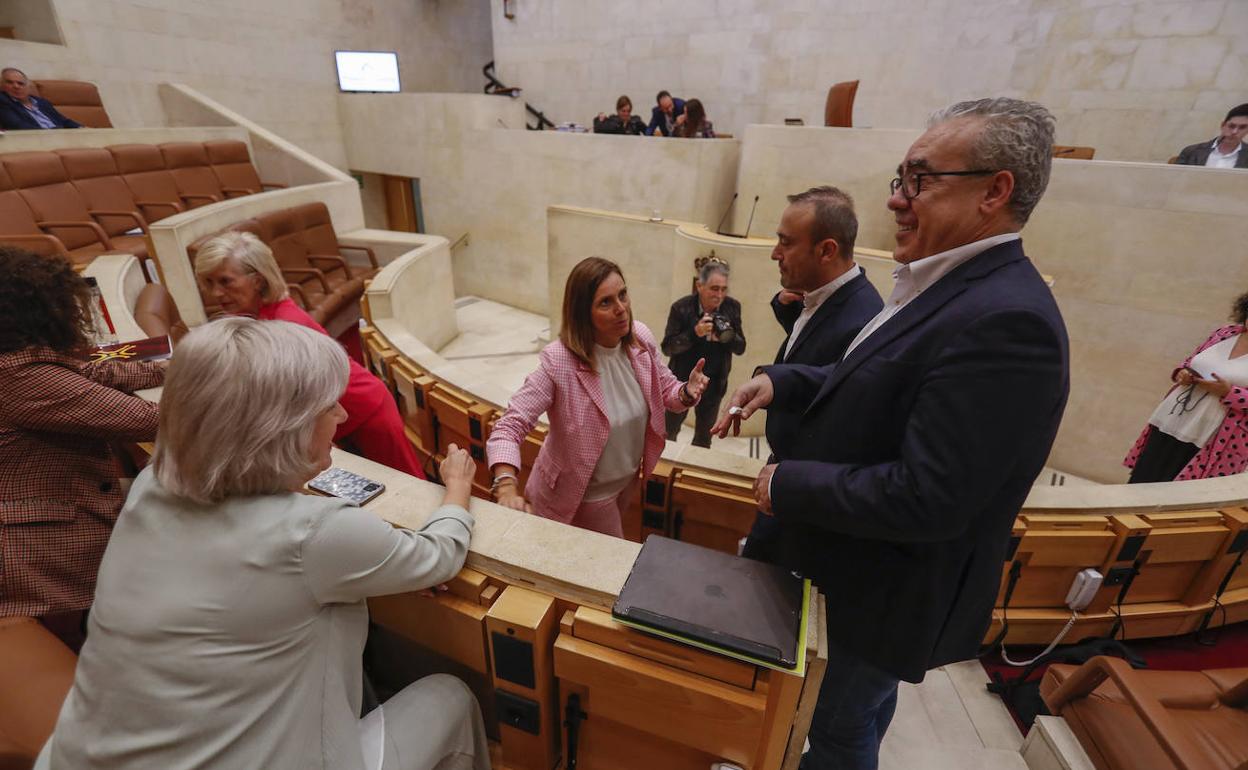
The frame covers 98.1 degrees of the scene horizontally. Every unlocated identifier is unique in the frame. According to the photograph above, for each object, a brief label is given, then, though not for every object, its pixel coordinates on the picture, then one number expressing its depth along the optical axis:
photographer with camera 3.06
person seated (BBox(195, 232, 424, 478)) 1.91
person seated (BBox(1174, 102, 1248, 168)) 4.04
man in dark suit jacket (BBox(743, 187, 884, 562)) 1.66
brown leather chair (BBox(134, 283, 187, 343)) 3.30
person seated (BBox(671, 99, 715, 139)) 6.64
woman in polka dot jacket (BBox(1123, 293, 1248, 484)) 2.57
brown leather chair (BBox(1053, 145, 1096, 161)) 4.87
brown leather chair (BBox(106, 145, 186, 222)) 5.33
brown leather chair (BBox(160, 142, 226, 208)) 5.80
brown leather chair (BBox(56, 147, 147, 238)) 4.91
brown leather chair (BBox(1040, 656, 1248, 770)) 1.43
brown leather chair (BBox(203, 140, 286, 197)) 6.32
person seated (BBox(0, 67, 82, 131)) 4.96
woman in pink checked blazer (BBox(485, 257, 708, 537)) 1.65
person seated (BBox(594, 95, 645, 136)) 7.26
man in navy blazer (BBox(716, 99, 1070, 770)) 0.85
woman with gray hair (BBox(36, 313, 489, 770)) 0.82
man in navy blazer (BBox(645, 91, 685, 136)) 7.30
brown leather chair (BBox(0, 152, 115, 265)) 4.45
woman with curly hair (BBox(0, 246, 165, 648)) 1.33
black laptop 0.92
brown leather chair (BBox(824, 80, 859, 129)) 5.37
